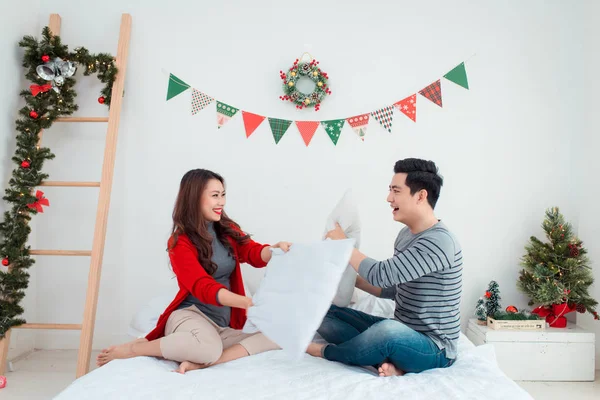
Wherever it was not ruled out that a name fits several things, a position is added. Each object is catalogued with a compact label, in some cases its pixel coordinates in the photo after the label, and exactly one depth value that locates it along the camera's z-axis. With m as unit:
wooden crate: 2.75
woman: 1.85
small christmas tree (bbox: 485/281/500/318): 2.90
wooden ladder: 2.69
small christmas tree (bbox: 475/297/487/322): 2.92
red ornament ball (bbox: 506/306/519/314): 2.85
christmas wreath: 3.06
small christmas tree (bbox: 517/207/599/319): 2.79
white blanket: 1.52
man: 1.75
